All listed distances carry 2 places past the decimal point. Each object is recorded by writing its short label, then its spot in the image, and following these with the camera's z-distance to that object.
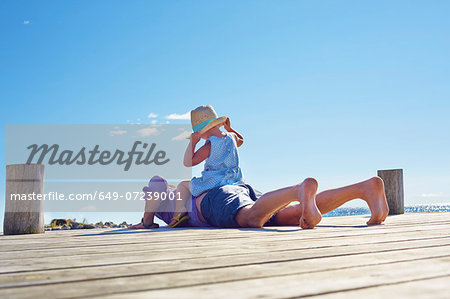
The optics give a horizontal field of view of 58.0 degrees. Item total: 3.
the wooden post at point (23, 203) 4.31
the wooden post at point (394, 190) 7.16
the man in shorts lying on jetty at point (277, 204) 3.45
